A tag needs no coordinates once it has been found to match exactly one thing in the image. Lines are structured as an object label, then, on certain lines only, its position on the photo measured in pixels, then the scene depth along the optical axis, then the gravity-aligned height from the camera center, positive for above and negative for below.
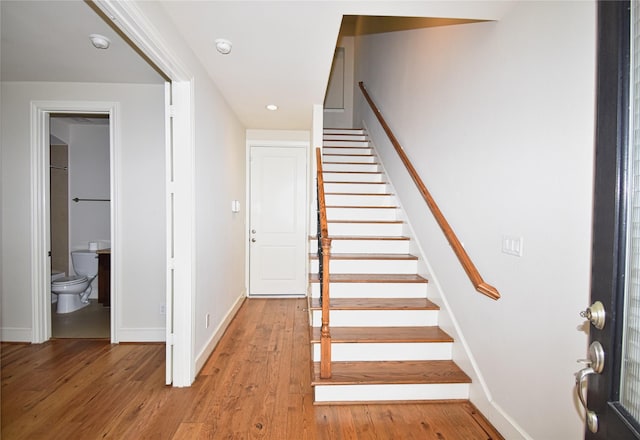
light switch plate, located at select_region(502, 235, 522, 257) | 1.62 -0.16
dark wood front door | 0.74 -0.05
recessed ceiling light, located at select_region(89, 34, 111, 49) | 2.12 +1.17
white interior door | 4.55 -0.12
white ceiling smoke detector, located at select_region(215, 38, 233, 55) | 2.08 +1.12
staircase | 2.06 -0.81
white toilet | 3.63 -0.86
